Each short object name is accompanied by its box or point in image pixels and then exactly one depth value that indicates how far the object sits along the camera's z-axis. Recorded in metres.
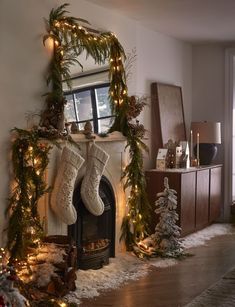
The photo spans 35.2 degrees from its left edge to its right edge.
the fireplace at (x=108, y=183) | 3.11
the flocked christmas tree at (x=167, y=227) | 3.80
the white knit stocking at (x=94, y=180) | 3.34
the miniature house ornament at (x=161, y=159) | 4.36
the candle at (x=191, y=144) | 4.93
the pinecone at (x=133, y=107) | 3.80
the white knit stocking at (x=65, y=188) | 3.11
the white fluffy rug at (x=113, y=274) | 2.91
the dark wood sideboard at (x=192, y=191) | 4.18
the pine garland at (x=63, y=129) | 2.91
